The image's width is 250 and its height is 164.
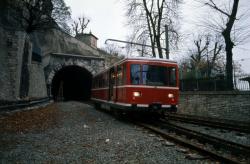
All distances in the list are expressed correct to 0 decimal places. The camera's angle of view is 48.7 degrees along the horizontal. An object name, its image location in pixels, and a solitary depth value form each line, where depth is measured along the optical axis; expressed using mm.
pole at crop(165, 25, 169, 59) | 19198
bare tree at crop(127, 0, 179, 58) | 24109
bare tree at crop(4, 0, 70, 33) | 22439
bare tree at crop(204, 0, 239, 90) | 17103
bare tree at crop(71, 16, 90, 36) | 60266
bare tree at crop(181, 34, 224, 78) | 46956
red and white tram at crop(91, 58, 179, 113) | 11396
